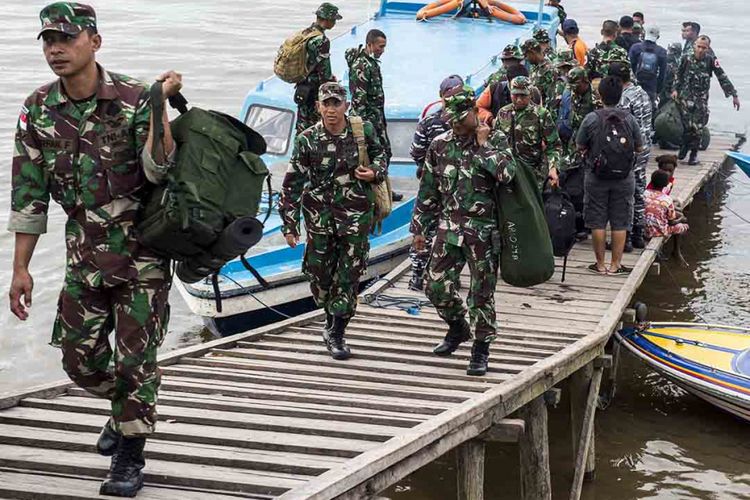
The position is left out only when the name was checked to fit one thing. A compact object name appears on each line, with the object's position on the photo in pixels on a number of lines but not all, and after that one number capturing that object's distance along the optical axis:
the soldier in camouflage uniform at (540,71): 11.52
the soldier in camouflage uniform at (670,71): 17.17
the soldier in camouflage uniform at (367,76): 11.71
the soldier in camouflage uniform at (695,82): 15.64
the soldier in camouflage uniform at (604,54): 10.70
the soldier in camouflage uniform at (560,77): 11.50
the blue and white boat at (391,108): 11.02
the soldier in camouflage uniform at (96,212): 4.90
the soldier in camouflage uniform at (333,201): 7.78
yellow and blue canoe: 10.20
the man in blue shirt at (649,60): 15.53
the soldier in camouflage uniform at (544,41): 11.80
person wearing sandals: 9.89
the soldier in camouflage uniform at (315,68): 11.63
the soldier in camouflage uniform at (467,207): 7.30
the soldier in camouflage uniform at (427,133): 9.69
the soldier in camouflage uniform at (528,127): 9.73
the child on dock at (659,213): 11.80
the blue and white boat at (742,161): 15.30
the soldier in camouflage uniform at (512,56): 10.75
